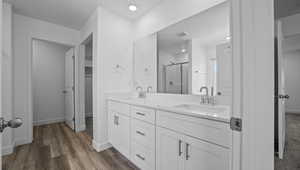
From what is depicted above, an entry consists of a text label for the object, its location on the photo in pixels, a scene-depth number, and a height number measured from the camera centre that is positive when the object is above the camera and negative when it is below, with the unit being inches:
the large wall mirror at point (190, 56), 57.8 +16.1
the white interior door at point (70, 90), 125.0 -5.3
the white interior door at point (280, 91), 70.1 -4.2
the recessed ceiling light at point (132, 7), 84.4 +50.9
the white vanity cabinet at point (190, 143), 35.2 -18.8
